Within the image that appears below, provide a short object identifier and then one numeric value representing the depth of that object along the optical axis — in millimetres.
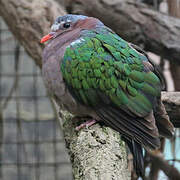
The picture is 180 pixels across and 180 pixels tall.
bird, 3564
